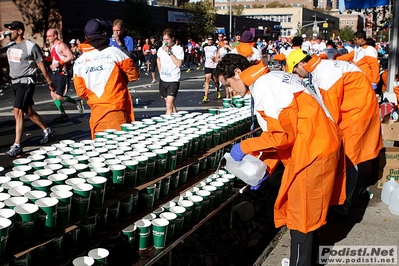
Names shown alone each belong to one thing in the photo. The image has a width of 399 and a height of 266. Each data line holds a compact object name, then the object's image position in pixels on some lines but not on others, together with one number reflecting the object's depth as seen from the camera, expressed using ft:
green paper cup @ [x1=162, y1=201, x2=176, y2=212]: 10.98
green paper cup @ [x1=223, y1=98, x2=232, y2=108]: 21.81
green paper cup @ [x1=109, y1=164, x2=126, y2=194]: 10.09
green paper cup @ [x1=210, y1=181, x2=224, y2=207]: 12.62
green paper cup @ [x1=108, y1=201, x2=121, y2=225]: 9.78
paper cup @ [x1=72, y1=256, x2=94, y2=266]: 8.18
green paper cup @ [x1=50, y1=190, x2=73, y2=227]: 8.39
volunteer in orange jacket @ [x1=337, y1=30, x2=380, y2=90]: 32.58
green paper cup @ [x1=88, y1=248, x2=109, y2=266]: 8.37
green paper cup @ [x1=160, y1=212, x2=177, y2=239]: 10.29
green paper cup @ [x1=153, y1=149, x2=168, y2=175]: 11.51
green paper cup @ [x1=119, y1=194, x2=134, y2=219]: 10.17
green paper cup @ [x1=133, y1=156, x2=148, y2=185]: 10.80
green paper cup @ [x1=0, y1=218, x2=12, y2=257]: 7.28
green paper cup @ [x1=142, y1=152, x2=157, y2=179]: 11.16
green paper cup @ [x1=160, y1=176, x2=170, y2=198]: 11.49
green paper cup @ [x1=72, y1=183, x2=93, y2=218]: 8.84
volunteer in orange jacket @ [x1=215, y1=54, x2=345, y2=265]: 10.01
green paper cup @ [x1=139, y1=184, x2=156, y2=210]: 10.75
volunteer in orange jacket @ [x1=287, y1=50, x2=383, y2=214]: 15.17
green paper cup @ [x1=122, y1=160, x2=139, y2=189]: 10.43
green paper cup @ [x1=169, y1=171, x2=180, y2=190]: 12.00
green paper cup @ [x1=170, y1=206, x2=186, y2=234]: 10.68
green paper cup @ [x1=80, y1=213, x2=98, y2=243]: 9.03
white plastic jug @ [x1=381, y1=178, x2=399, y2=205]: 18.20
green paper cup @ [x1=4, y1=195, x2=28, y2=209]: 8.13
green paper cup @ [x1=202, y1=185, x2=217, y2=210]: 12.22
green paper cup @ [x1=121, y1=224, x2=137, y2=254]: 9.45
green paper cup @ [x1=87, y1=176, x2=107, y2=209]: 9.24
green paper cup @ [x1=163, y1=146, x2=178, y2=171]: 11.94
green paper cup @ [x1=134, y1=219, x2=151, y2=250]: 9.79
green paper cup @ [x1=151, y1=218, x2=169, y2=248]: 9.86
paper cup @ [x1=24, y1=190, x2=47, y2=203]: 8.46
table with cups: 8.15
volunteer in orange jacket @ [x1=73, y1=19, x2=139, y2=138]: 15.55
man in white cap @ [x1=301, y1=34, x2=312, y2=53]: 69.26
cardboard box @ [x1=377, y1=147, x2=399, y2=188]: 19.53
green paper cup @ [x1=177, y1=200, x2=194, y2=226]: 11.18
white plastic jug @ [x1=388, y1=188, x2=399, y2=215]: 17.38
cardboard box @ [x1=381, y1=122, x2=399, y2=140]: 20.68
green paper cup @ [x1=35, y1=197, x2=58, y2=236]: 8.08
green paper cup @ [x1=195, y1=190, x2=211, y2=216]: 11.87
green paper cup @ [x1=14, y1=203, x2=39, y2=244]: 7.81
